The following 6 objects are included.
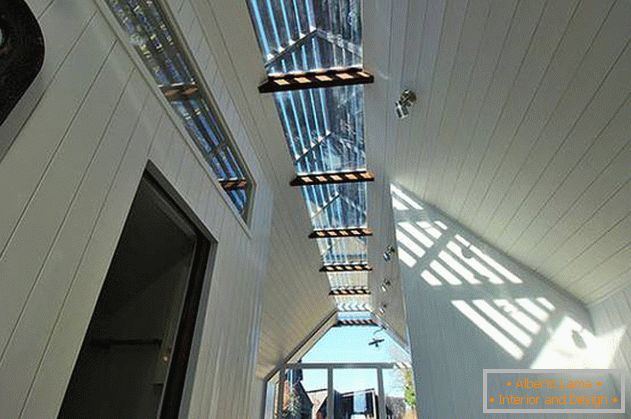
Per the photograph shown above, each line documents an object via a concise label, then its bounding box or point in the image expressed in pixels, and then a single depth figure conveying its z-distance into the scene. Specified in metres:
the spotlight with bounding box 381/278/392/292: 5.72
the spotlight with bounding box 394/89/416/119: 2.45
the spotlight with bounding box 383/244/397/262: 4.44
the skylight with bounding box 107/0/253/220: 1.60
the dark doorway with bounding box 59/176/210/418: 1.47
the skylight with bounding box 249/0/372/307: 2.53
